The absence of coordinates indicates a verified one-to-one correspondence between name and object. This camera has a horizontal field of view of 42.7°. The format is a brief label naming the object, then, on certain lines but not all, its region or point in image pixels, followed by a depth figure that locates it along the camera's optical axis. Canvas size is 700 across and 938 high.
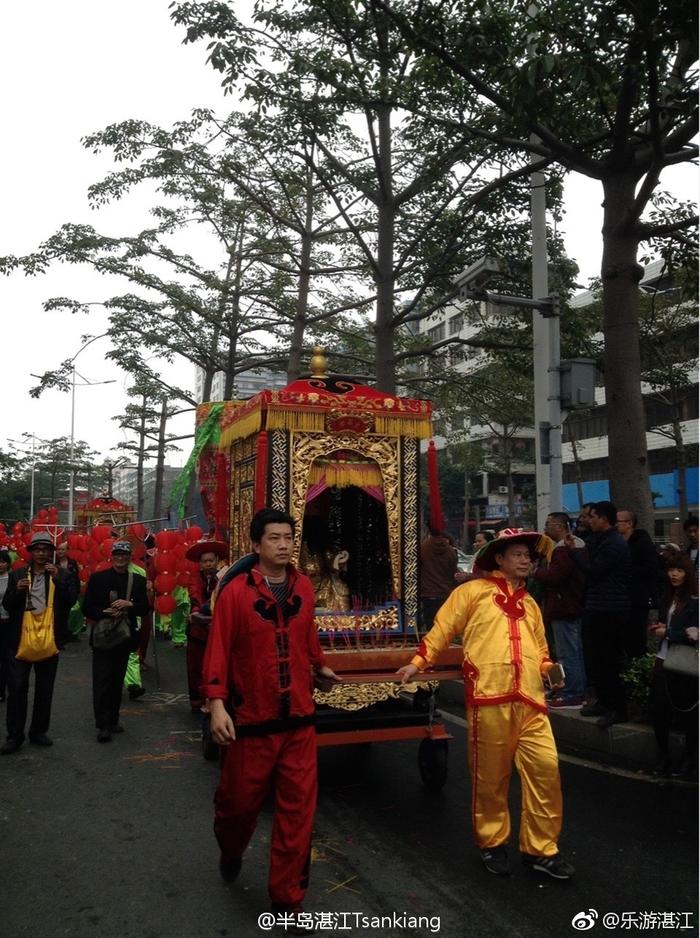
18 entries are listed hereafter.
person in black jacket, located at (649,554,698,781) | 6.17
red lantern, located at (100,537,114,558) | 12.77
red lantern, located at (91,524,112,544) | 14.18
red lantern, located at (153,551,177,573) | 12.24
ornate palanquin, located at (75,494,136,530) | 21.94
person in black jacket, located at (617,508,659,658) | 7.77
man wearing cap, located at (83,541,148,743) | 7.90
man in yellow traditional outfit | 4.54
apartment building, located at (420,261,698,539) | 36.12
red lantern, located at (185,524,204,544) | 12.36
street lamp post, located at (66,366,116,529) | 34.74
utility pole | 9.98
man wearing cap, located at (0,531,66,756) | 7.45
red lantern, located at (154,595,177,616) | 12.61
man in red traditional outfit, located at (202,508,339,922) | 4.01
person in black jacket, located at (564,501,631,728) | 7.21
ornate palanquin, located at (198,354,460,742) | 7.18
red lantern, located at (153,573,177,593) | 12.41
